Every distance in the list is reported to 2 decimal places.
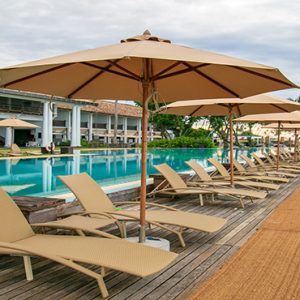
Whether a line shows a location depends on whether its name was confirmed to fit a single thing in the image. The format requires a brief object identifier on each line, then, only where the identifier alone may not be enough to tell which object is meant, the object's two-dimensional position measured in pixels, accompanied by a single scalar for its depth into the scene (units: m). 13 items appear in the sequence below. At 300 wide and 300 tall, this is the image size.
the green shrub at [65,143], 25.70
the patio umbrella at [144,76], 2.37
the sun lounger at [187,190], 5.11
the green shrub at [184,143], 28.18
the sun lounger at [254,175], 7.01
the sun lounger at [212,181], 6.14
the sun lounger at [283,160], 10.05
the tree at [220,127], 31.15
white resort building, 23.96
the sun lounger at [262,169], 8.33
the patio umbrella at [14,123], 17.65
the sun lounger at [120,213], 3.31
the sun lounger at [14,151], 16.94
